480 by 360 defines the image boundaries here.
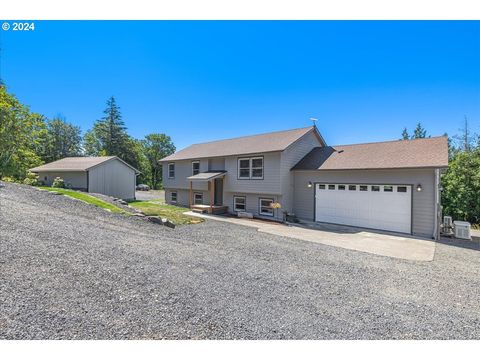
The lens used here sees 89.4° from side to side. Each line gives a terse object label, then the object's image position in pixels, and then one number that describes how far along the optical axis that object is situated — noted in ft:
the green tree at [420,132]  147.54
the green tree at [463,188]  43.96
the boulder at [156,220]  33.09
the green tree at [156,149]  167.63
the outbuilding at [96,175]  69.87
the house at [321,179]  35.12
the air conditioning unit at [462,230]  34.76
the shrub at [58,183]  65.72
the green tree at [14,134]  70.38
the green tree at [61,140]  145.59
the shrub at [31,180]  63.06
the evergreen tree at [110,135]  149.28
